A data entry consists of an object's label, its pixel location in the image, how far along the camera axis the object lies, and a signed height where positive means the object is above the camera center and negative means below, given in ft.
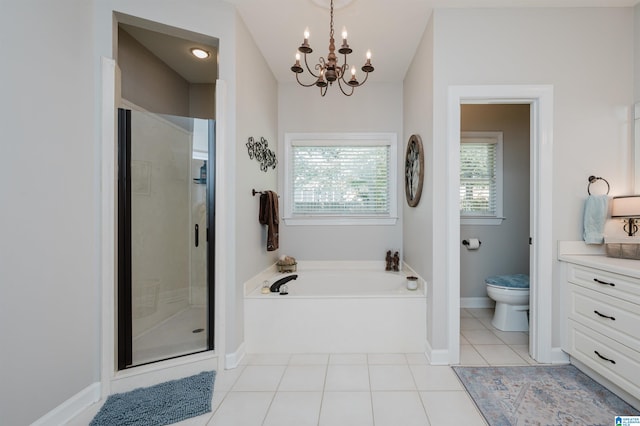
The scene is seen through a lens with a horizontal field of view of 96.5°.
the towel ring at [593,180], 7.04 +0.78
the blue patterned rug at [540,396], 5.22 -3.78
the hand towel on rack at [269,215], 8.86 -0.15
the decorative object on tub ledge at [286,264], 10.43 -1.97
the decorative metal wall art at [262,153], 8.27 +1.83
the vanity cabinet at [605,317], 5.38 -2.22
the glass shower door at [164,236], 6.31 -0.63
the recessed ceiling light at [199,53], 8.68 +4.88
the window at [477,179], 11.13 +1.26
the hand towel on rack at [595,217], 6.76 -0.13
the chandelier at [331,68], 4.78 +2.66
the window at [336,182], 11.17 +1.13
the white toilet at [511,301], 8.86 -2.81
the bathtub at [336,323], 7.82 -3.09
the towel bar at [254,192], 8.41 +0.55
